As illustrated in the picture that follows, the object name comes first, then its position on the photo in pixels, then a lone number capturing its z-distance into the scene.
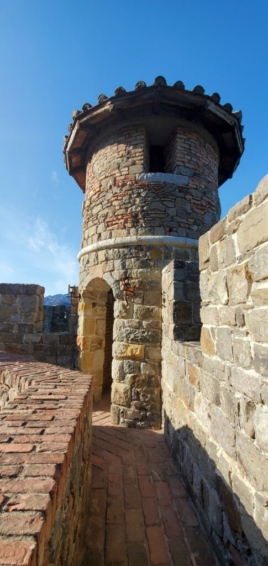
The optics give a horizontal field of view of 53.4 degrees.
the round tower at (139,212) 4.57
